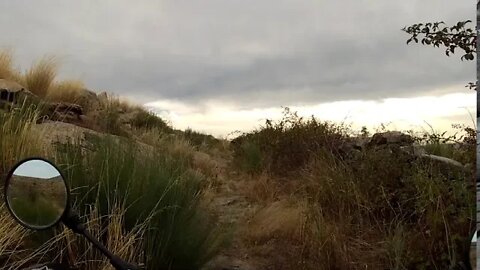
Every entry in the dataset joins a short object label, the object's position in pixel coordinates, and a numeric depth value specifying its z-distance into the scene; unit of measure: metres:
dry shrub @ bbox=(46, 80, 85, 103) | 14.62
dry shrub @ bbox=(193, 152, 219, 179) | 11.90
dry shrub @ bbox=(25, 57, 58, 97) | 14.81
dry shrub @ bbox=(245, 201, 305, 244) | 6.73
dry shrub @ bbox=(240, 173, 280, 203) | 9.39
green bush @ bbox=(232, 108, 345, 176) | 10.41
